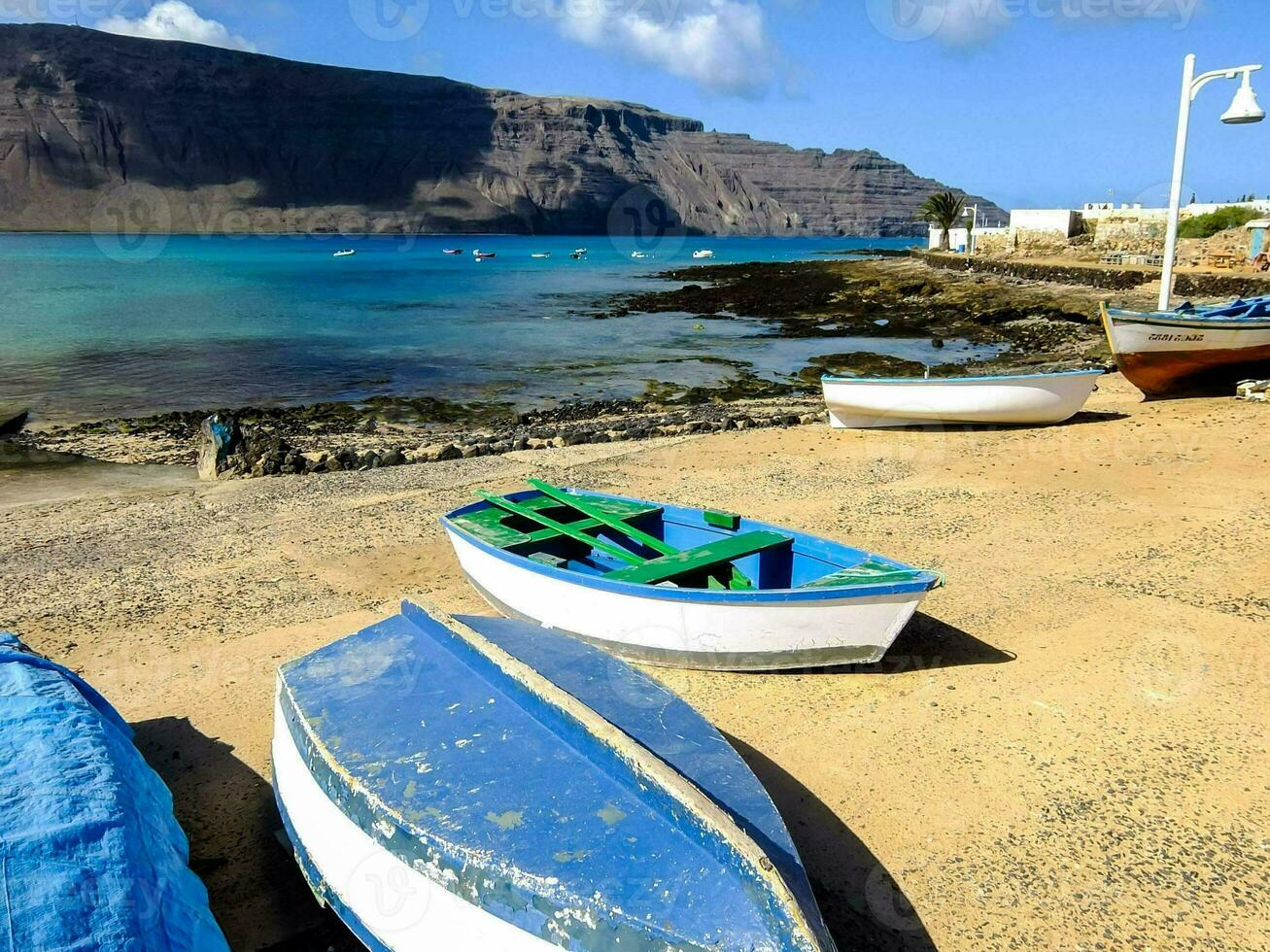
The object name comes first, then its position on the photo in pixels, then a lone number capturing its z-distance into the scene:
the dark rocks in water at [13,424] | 19.53
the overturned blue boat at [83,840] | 3.35
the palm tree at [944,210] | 69.31
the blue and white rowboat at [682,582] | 6.55
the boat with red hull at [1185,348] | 15.74
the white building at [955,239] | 71.75
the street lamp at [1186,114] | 14.09
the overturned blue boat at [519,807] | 3.14
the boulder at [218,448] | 15.09
